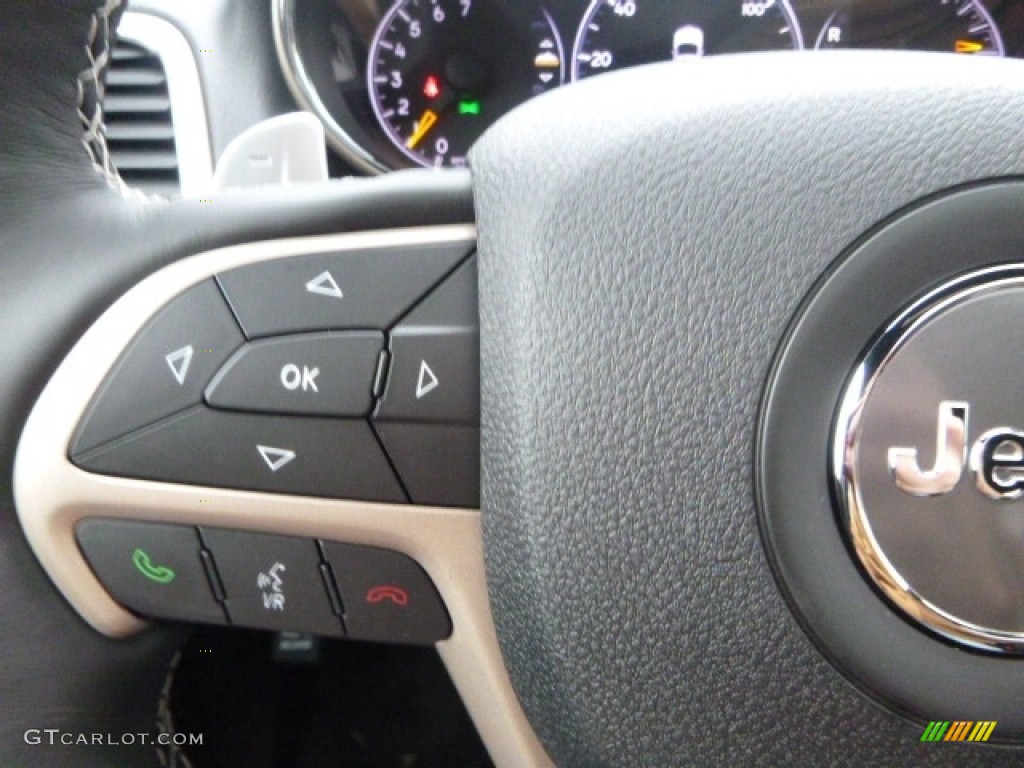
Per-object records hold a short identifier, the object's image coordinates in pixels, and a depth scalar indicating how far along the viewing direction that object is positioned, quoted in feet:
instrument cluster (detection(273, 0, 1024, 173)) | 1.19
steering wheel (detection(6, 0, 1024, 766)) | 0.36
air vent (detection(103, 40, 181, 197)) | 1.00
